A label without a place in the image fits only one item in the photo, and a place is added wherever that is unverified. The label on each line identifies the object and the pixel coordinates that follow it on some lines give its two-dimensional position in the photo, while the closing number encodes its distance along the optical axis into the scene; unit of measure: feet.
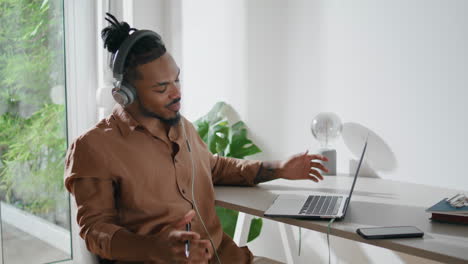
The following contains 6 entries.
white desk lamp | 5.62
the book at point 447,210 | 3.49
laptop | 3.73
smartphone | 3.21
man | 3.56
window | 7.13
